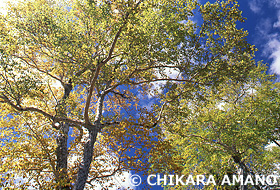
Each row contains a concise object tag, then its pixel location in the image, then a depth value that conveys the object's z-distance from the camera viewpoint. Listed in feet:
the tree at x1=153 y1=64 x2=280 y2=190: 47.96
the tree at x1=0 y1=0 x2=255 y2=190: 25.85
